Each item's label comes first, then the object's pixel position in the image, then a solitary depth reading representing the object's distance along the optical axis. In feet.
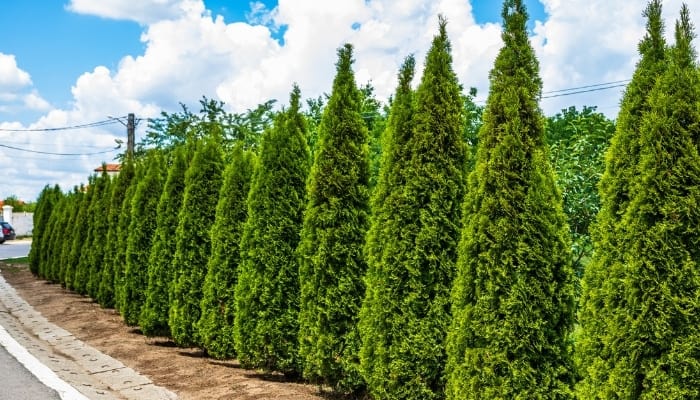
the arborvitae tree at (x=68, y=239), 69.05
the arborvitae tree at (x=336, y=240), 24.54
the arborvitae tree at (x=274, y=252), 28.22
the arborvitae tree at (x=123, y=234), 48.37
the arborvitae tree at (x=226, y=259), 32.37
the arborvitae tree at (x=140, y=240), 44.32
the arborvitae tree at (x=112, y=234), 52.44
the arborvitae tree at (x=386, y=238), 21.54
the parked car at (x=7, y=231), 169.68
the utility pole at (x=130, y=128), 96.27
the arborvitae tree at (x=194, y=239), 35.73
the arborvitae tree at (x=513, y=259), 17.51
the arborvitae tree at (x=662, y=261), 14.64
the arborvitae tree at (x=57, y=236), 73.31
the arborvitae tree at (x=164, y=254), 39.37
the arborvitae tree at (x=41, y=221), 83.66
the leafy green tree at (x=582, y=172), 23.00
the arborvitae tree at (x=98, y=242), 57.00
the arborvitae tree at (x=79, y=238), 64.64
